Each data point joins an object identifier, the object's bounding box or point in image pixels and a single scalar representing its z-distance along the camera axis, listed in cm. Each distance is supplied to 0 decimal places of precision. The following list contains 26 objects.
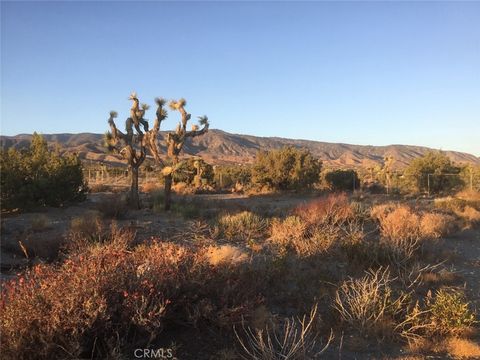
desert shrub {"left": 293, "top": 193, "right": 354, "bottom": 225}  1259
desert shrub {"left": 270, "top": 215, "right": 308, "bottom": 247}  1057
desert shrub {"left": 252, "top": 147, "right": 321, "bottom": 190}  3238
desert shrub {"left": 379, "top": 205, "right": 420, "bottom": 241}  1114
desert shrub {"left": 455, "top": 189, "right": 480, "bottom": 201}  2319
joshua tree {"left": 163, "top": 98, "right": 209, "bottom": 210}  2125
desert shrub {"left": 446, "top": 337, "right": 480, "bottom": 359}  599
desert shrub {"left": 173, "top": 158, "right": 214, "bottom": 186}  3750
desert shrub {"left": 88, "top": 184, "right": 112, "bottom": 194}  3394
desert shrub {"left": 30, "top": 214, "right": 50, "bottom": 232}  1379
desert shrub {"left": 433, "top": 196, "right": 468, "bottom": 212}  1943
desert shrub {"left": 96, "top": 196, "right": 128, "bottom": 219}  1655
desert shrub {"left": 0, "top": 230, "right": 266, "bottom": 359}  457
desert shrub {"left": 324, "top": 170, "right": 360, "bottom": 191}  3444
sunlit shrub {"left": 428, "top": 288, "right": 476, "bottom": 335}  645
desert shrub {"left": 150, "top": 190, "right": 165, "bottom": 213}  1920
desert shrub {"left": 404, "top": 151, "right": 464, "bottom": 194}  3281
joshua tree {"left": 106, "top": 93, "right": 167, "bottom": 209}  2075
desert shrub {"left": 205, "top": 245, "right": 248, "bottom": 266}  777
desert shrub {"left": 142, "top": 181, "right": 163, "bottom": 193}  3318
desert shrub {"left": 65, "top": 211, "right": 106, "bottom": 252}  1040
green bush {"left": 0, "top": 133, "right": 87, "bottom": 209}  1847
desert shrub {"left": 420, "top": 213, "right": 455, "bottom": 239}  1265
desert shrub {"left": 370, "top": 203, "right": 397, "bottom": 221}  1479
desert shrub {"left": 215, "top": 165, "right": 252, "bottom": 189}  3840
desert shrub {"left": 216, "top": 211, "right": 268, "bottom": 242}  1202
